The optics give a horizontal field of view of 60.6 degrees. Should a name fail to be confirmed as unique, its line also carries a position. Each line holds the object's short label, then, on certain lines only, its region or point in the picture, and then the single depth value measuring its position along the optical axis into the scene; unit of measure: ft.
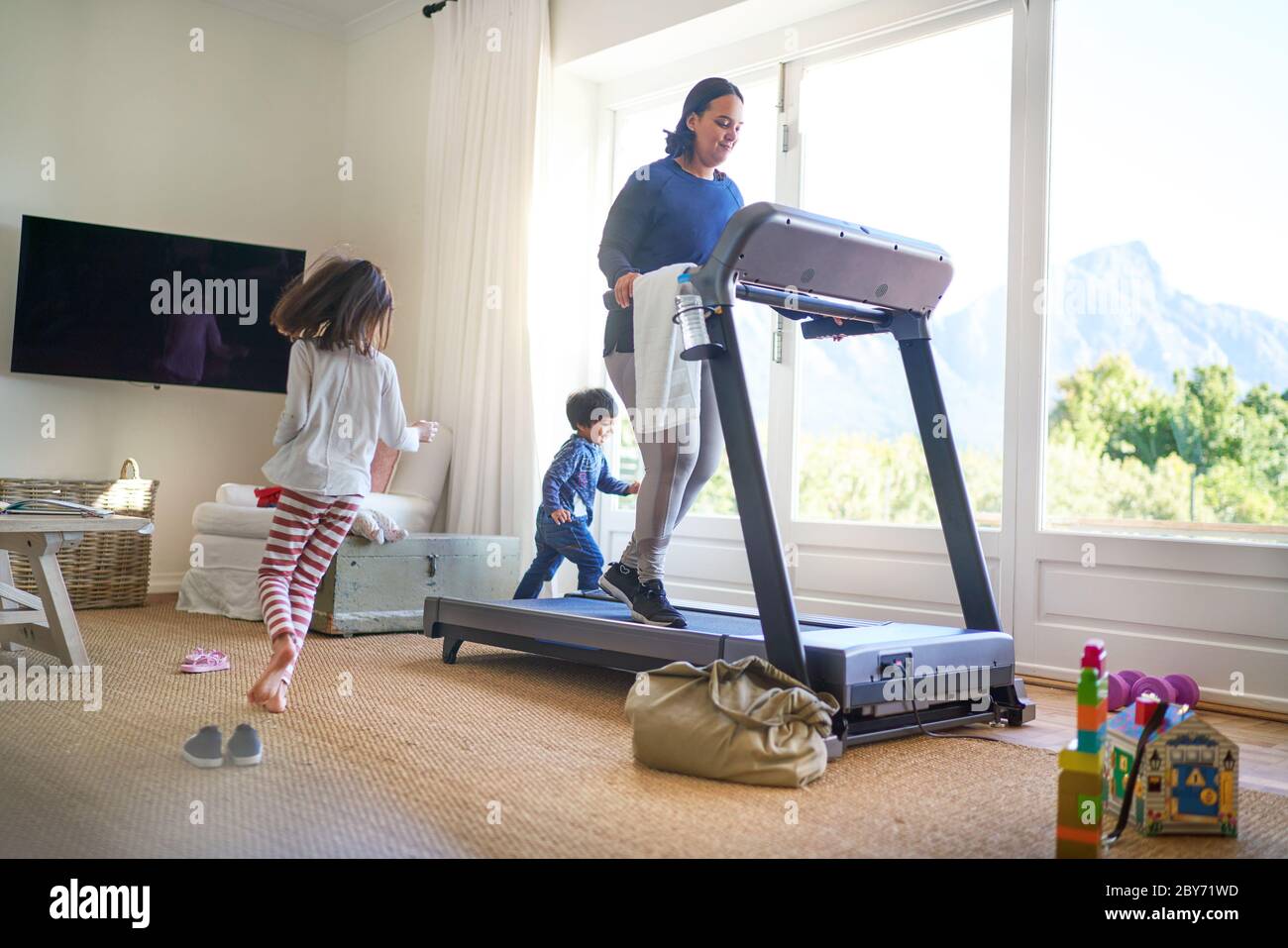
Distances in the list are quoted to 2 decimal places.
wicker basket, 13.28
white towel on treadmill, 7.54
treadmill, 7.01
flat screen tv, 14.02
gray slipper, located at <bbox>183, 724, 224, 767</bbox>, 6.27
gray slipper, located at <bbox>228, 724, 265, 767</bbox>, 6.31
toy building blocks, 4.73
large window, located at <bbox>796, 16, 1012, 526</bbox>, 11.06
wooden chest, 11.84
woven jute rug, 5.07
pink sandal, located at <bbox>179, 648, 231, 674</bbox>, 9.41
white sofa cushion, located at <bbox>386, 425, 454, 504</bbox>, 14.58
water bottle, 7.09
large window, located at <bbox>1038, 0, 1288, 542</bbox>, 9.30
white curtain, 14.26
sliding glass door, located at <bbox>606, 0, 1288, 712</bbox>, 9.34
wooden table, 8.67
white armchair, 12.89
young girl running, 8.27
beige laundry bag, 6.21
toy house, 5.45
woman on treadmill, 8.14
